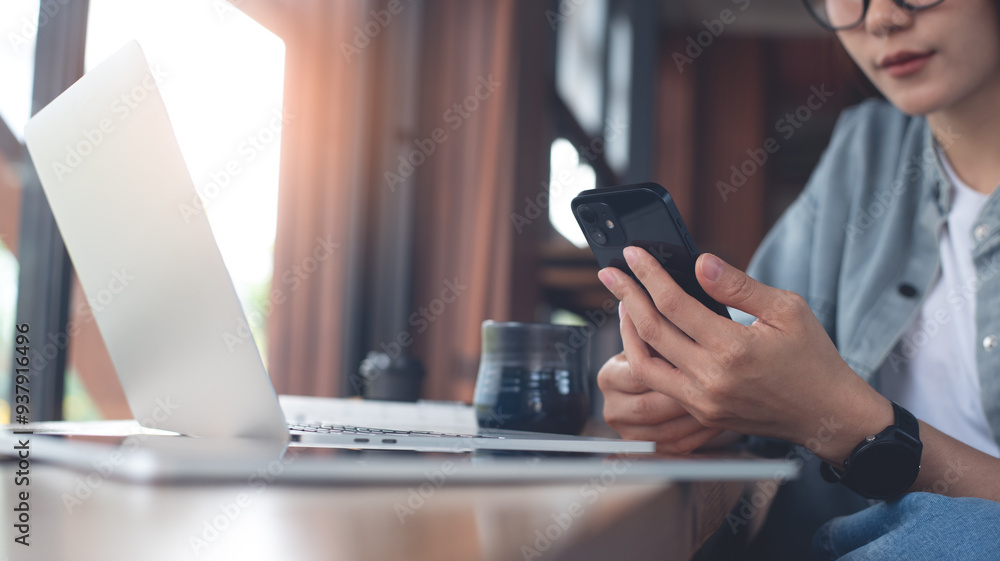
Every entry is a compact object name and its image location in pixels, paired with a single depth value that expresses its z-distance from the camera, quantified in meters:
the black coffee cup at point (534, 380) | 0.72
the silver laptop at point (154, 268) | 0.47
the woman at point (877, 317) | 0.58
